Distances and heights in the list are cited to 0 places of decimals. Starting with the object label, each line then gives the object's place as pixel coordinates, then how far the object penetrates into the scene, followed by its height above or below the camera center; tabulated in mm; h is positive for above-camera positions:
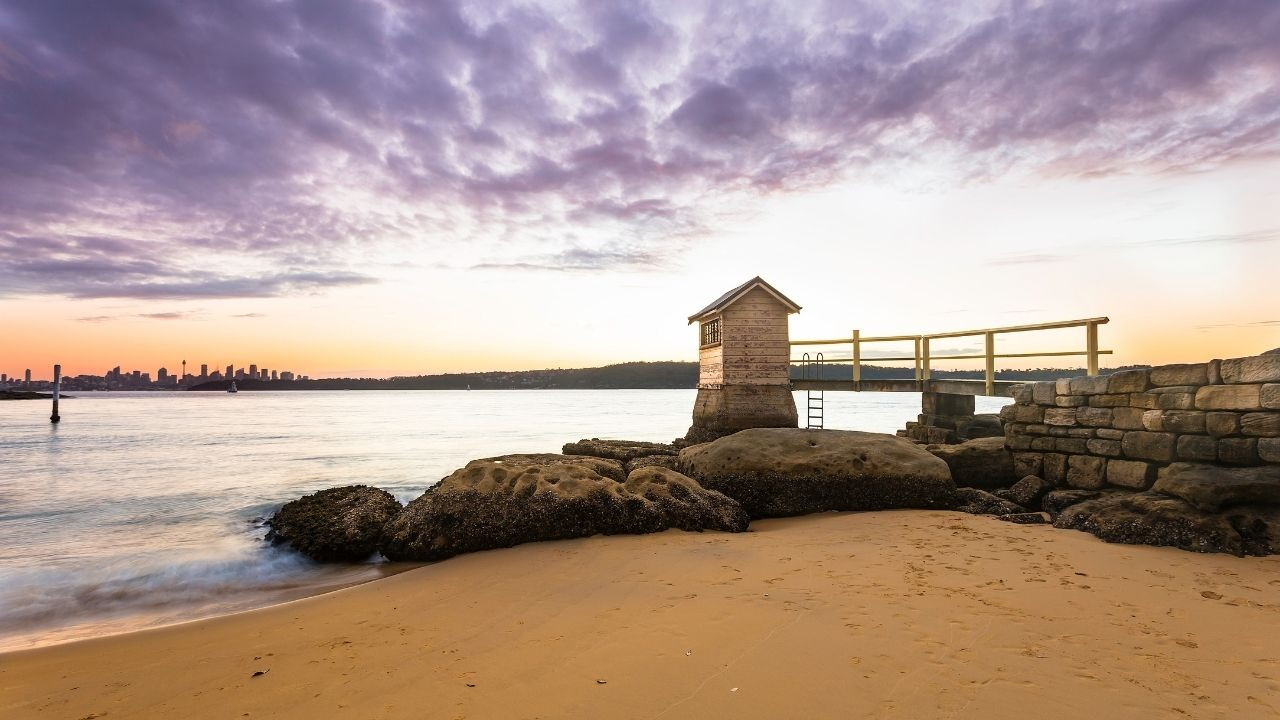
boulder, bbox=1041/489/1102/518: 9289 -1955
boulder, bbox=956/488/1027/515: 9531 -2113
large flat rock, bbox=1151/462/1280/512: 7215 -1389
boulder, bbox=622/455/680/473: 12905 -1911
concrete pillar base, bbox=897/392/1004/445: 16906 -1391
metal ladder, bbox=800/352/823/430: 20031 +446
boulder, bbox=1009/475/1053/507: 9977 -1961
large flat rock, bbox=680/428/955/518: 10328 -1776
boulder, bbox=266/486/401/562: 9539 -2550
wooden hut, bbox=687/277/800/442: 17016 +420
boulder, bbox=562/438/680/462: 15830 -2029
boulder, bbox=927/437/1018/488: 11242 -1731
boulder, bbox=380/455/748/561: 8633 -1991
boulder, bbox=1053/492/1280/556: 6957 -1865
